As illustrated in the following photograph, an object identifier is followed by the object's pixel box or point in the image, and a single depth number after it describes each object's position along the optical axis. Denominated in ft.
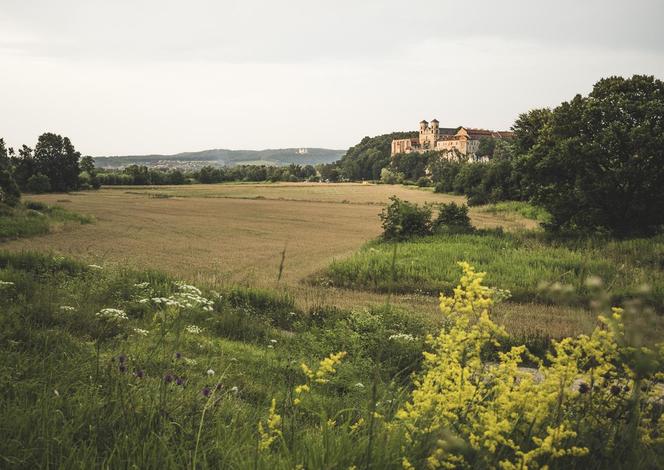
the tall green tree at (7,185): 132.77
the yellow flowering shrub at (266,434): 10.13
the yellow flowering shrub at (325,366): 10.84
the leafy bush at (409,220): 105.50
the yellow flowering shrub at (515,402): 10.27
